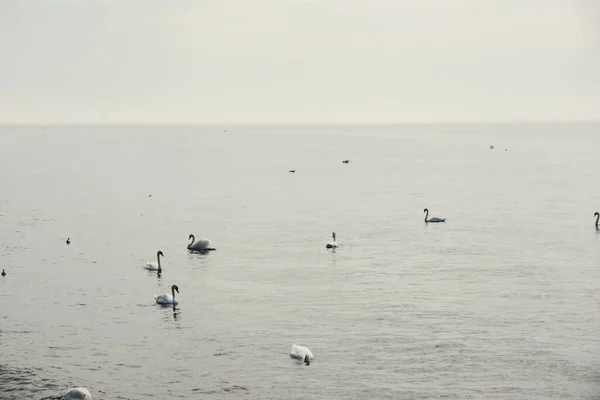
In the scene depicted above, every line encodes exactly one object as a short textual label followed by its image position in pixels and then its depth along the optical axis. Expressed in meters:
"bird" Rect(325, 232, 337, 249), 68.62
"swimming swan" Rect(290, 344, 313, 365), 38.94
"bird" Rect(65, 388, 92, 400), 33.44
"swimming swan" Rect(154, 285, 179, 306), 49.34
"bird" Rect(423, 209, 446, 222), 84.99
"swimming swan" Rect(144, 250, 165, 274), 59.34
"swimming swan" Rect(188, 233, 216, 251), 68.00
